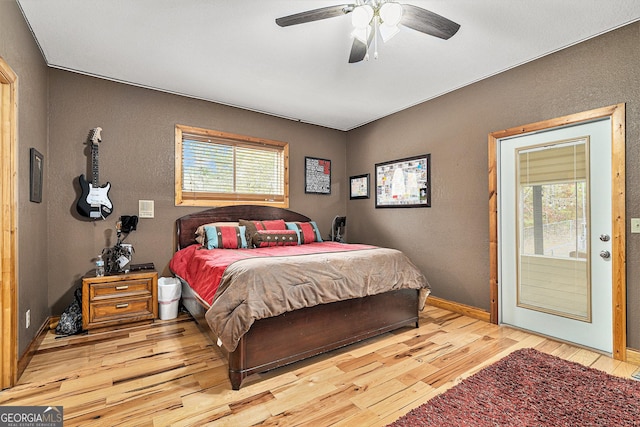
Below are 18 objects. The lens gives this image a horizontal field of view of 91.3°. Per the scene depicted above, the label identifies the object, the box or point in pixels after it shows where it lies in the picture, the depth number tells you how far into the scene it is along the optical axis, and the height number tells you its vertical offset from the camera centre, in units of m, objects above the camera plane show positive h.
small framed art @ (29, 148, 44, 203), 2.46 +0.34
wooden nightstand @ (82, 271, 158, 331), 2.96 -0.83
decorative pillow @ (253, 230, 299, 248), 3.65 -0.28
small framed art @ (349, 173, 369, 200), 4.93 +0.44
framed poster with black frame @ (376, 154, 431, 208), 4.01 +0.42
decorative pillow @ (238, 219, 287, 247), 3.73 -0.14
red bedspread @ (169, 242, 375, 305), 2.51 -0.41
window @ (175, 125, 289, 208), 3.92 +0.62
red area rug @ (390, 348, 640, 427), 1.73 -1.15
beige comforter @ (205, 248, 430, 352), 2.04 -0.53
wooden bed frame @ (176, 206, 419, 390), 2.10 -0.91
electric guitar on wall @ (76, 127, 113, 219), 3.23 +0.22
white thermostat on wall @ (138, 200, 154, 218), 3.59 +0.07
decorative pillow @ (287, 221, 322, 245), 4.14 -0.23
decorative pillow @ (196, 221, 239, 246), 3.56 -0.18
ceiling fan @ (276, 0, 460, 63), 1.88 +1.23
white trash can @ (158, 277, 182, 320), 3.32 -0.91
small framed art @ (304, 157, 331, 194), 4.90 +0.62
